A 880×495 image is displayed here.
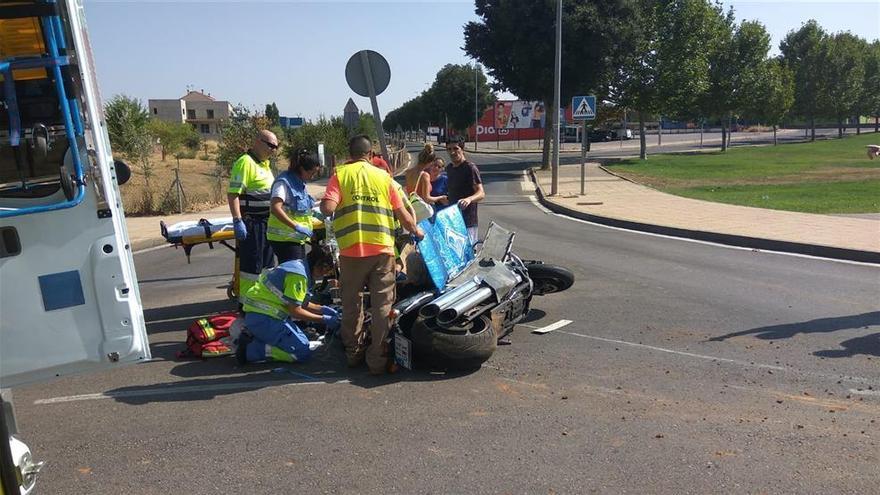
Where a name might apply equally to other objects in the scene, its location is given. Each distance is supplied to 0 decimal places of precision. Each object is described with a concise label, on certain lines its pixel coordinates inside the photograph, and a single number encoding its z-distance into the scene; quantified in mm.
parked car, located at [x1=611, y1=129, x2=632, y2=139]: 76625
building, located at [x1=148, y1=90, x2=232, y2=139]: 109000
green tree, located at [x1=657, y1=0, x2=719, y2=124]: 35188
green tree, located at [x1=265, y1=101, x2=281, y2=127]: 72912
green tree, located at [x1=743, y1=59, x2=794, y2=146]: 43750
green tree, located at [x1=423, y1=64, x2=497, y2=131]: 80188
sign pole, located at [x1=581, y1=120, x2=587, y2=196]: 19295
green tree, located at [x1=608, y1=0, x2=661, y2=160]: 34562
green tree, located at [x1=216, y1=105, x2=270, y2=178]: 27566
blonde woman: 7570
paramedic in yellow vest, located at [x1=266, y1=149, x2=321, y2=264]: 5699
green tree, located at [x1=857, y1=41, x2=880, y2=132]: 62344
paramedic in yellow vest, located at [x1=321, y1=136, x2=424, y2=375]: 5066
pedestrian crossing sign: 18766
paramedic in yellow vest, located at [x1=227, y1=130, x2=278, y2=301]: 6438
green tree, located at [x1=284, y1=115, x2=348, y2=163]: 33394
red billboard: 84250
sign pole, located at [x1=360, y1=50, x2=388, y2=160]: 8117
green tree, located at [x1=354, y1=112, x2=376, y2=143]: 48625
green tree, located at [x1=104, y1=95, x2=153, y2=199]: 25594
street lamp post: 20062
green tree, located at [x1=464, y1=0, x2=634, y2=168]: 29375
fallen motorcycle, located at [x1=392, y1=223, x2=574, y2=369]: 5074
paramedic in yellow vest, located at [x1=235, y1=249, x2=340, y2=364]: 5344
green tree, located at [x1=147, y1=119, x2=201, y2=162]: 44031
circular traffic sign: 8320
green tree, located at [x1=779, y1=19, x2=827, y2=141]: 59875
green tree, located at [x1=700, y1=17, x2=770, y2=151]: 42281
